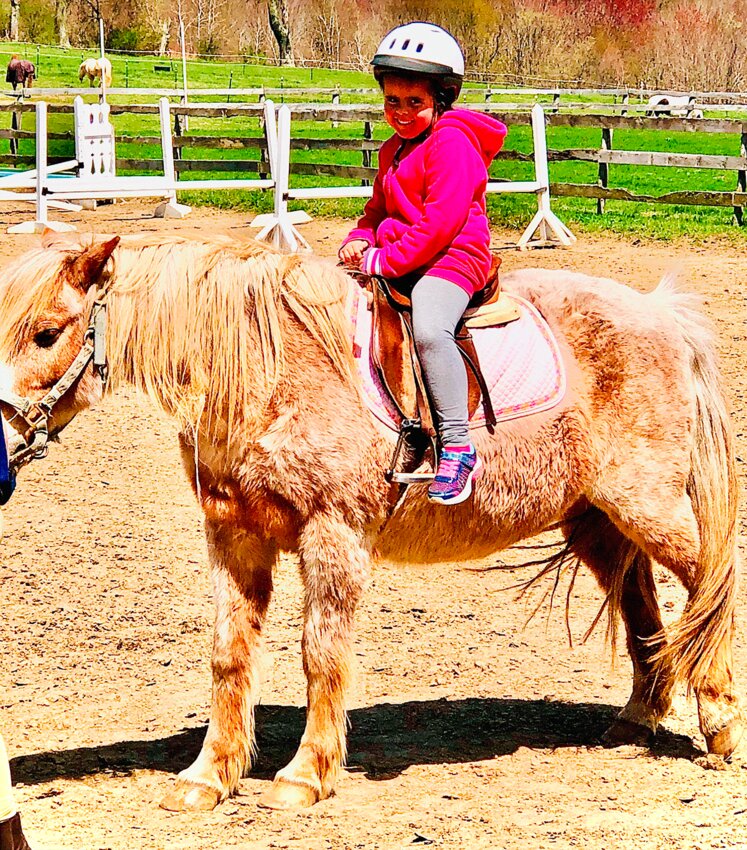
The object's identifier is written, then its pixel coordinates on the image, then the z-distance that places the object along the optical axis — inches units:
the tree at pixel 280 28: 2218.3
